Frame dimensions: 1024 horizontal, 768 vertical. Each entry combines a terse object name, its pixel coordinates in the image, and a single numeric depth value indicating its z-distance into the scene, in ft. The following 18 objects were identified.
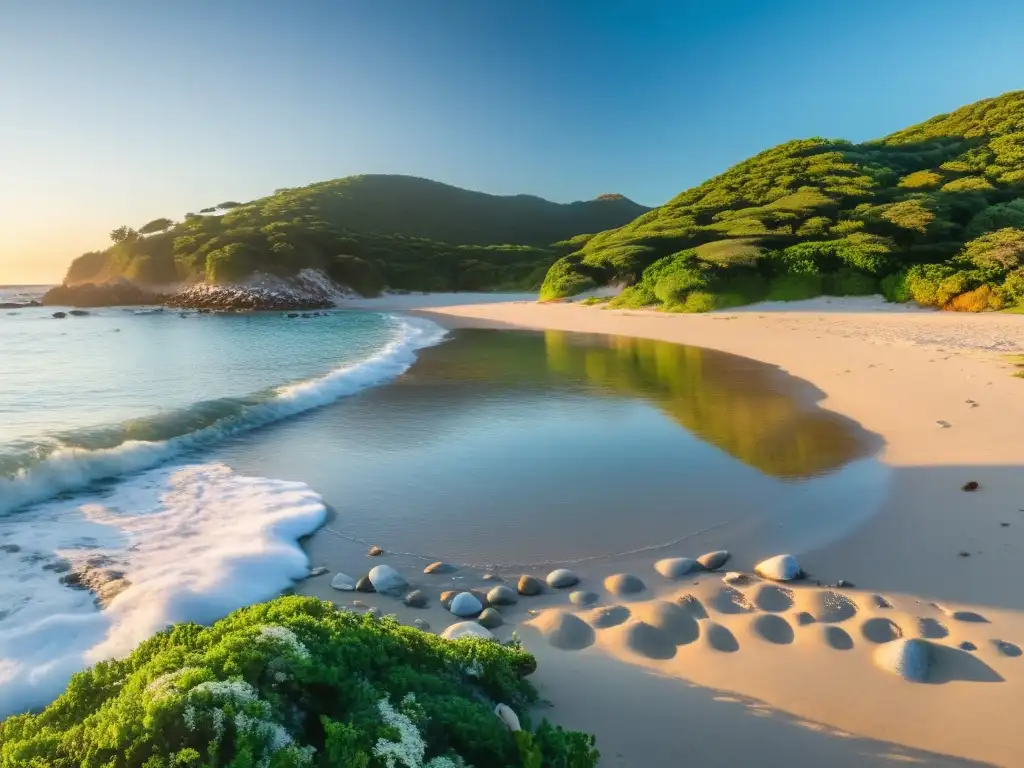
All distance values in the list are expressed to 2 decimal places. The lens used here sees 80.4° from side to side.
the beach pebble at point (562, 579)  13.64
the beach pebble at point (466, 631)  10.98
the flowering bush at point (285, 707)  5.98
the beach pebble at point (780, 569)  13.43
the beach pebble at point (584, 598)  12.80
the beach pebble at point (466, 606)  12.42
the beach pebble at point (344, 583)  13.76
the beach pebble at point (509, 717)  7.89
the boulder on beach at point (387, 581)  13.51
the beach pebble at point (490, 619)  12.01
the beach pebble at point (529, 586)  13.31
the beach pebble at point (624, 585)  13.25
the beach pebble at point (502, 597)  12.89
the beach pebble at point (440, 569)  14.38
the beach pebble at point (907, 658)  9.90
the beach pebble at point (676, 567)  13.95
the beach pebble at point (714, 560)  14.29
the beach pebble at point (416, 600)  12.89
